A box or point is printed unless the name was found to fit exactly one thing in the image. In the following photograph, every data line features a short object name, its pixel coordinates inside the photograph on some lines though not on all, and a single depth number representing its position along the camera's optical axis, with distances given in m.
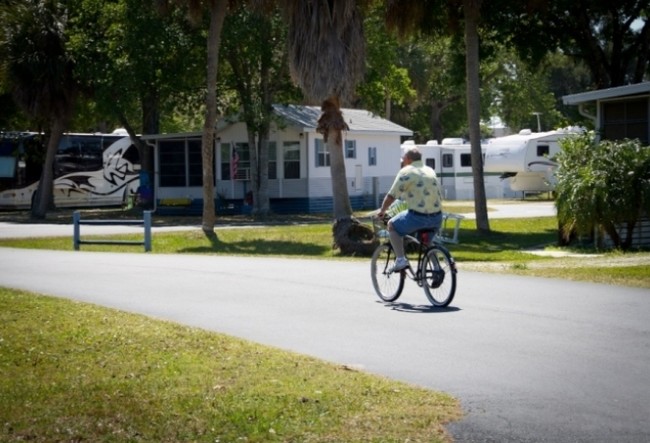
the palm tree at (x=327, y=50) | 24.80
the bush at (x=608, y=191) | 21.58
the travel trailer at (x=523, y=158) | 48.38
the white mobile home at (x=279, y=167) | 43.59
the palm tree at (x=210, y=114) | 28.64
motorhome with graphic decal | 48.25
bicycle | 12.50
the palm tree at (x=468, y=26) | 26.02
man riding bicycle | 12.73
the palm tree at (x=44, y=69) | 40.38
